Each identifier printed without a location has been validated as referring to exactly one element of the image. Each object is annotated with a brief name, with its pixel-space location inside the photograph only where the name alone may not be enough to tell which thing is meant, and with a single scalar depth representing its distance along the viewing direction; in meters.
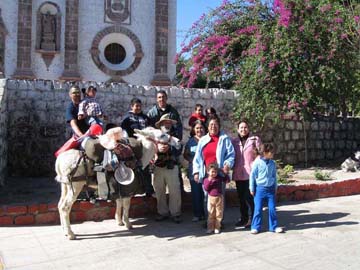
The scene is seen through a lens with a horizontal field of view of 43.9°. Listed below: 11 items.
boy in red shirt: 7.16
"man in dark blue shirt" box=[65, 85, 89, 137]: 6.08
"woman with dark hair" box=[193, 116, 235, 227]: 5.95
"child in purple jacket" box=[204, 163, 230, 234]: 5.84
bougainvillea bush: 10.71
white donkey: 5.55
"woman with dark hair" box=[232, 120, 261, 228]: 6.12
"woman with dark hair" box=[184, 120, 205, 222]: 6.43
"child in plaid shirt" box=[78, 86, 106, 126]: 6.11
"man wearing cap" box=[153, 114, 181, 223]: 6.30
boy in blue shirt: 5.81
